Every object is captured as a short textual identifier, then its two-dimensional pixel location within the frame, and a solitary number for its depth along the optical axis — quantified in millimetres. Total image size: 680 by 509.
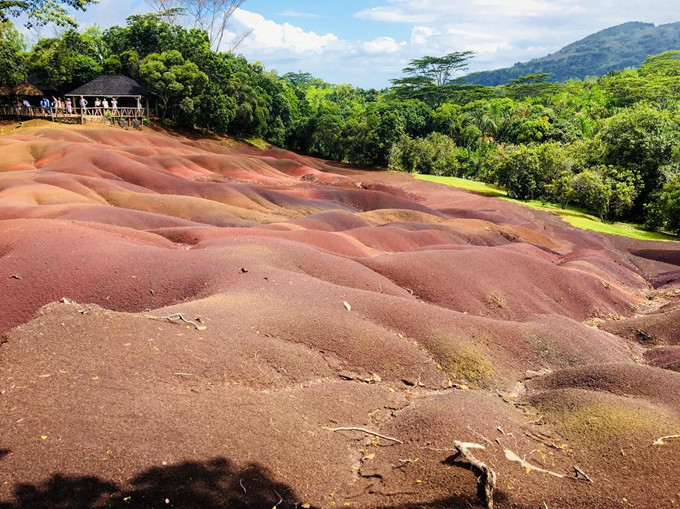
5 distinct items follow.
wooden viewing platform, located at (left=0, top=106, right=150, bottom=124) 52625
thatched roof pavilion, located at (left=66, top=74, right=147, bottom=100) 57781
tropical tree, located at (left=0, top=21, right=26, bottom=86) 49094
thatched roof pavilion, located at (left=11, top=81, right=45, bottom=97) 54188
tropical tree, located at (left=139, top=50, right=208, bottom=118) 58000
